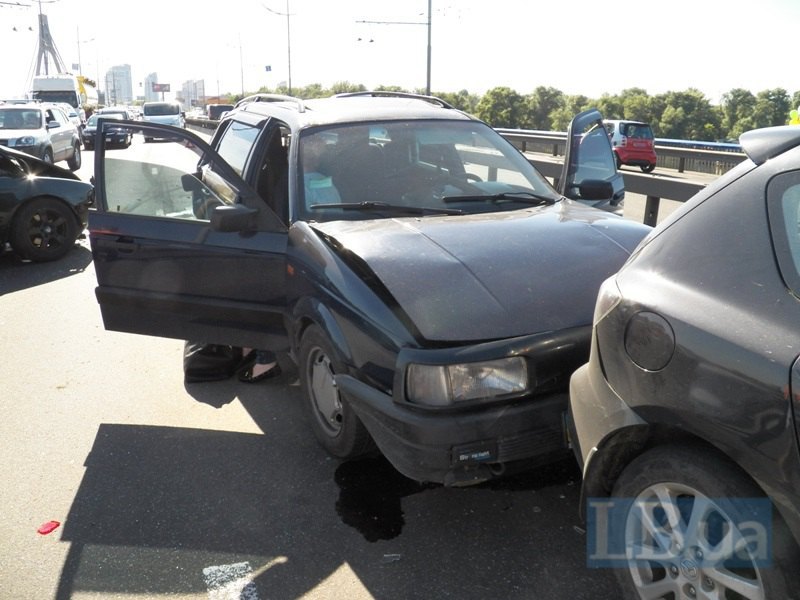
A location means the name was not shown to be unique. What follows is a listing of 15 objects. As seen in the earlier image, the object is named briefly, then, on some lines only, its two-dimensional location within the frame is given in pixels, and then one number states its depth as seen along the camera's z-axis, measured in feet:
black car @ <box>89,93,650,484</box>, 10.33
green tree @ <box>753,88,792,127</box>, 304.91
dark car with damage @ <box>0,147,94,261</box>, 30.89
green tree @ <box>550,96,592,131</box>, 293.64
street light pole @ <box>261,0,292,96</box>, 191.39
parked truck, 118.21
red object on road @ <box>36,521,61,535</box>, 11.47
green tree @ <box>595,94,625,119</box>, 330.75
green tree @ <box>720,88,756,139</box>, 300.61
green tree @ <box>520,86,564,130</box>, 309.63
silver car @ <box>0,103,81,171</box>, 60.06
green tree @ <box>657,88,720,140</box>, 291.99
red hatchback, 88.63
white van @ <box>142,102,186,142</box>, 125.70
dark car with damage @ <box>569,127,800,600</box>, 6.81
